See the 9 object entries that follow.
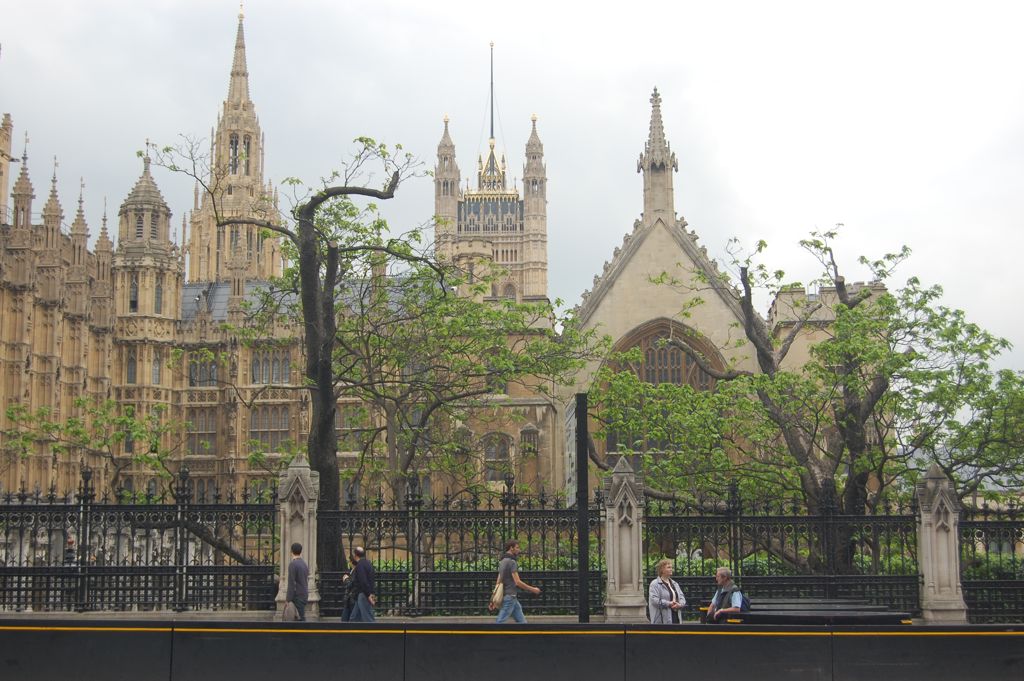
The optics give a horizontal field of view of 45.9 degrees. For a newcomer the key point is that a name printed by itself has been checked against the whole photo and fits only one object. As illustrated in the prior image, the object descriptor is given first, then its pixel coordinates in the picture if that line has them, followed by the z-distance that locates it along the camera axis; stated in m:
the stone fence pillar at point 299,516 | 17.66
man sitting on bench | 13.91
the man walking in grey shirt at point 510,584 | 15.59
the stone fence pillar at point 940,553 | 18.00
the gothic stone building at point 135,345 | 50.91
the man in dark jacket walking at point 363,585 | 15.67
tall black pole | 15.01
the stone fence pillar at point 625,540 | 17.83
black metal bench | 12.41
